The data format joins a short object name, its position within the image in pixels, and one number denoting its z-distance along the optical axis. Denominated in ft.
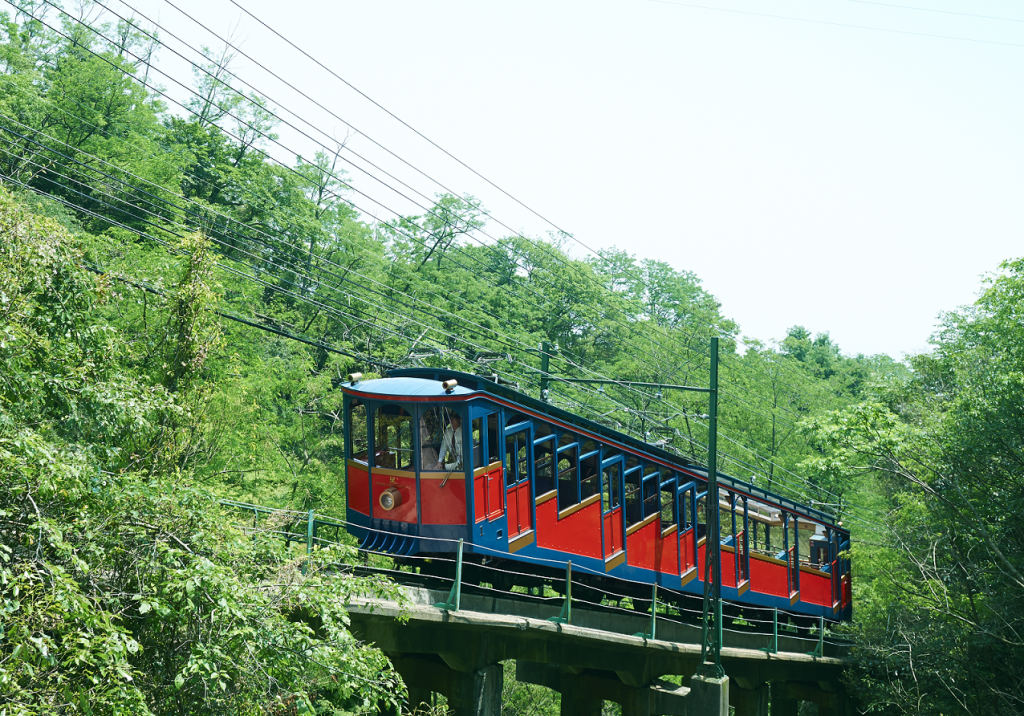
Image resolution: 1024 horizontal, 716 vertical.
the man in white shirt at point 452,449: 40.60
